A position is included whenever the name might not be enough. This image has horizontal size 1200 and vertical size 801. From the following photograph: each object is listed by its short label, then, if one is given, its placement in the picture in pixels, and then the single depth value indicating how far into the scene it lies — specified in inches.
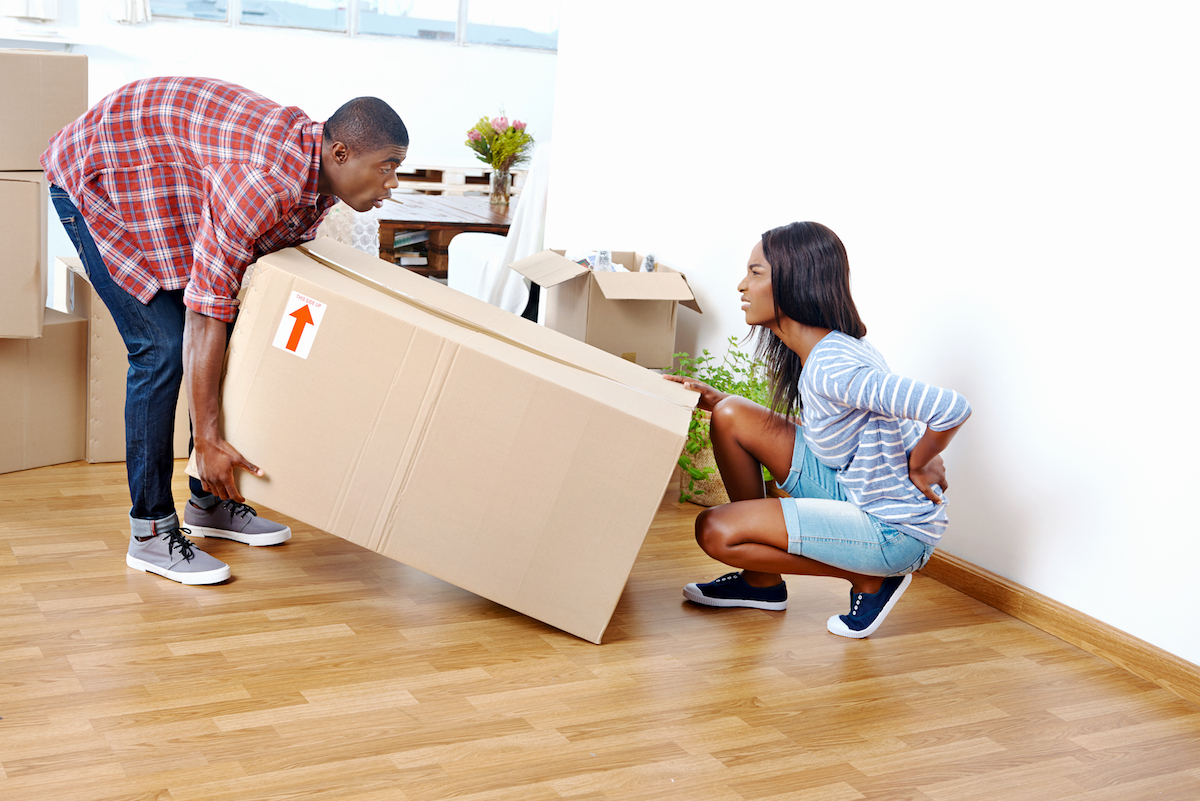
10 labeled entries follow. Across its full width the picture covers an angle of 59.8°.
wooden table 178.9
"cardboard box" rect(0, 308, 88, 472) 88.9
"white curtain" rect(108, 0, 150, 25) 293.4
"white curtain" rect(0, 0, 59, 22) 282.5
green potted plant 94.5
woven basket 96.4
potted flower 213.0
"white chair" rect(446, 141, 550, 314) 142.9
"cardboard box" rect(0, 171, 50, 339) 83.3
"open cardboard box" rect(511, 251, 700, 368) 102.3
